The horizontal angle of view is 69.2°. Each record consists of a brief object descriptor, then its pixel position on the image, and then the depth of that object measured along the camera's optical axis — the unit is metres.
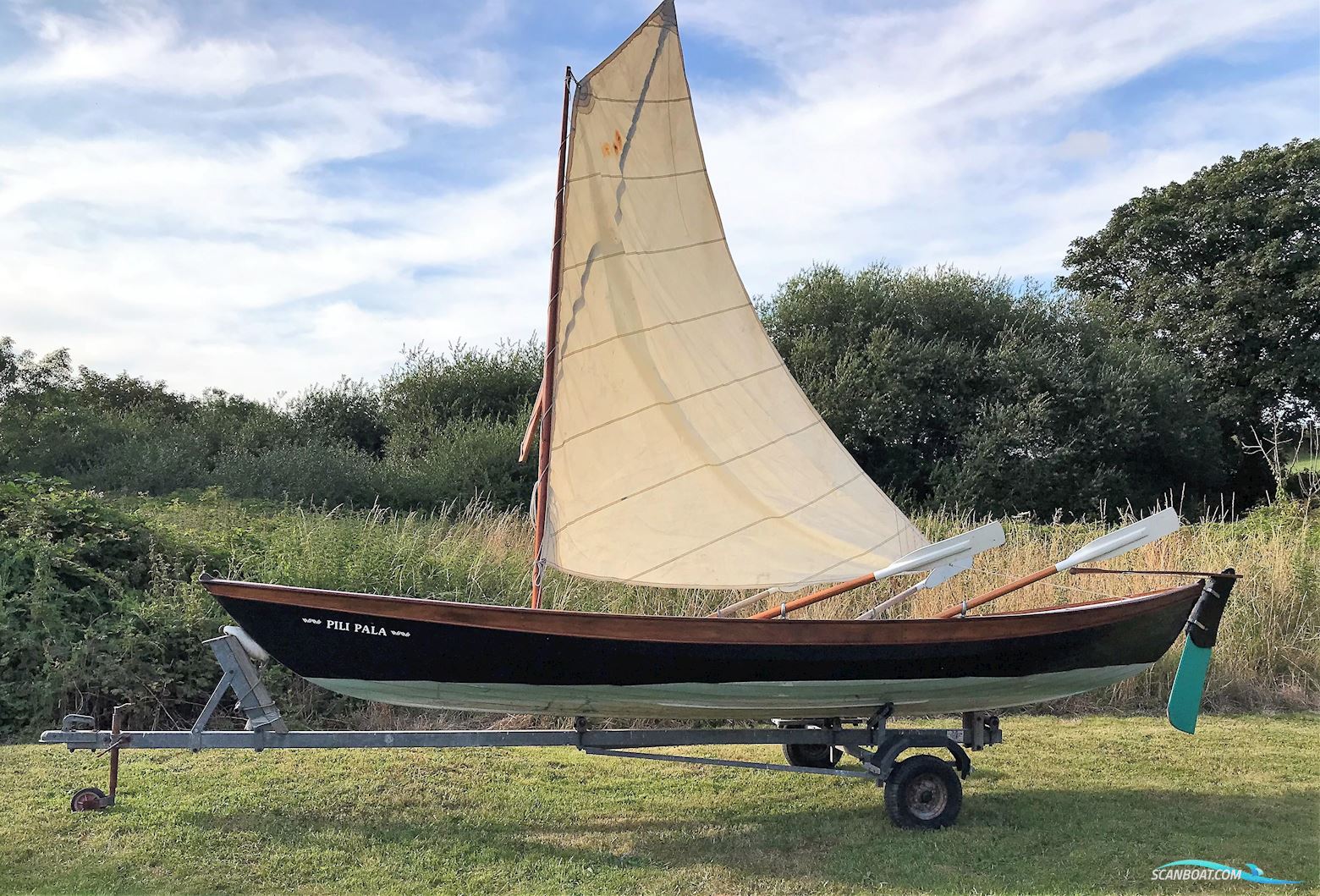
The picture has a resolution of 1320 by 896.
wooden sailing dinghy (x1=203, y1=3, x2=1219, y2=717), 4.24
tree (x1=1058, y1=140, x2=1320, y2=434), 24.62
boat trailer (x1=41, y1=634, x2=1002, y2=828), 4.55
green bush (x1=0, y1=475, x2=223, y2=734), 6.82
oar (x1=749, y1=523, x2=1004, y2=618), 4.60
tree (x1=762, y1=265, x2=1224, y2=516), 19.77
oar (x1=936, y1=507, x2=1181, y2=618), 4.75
